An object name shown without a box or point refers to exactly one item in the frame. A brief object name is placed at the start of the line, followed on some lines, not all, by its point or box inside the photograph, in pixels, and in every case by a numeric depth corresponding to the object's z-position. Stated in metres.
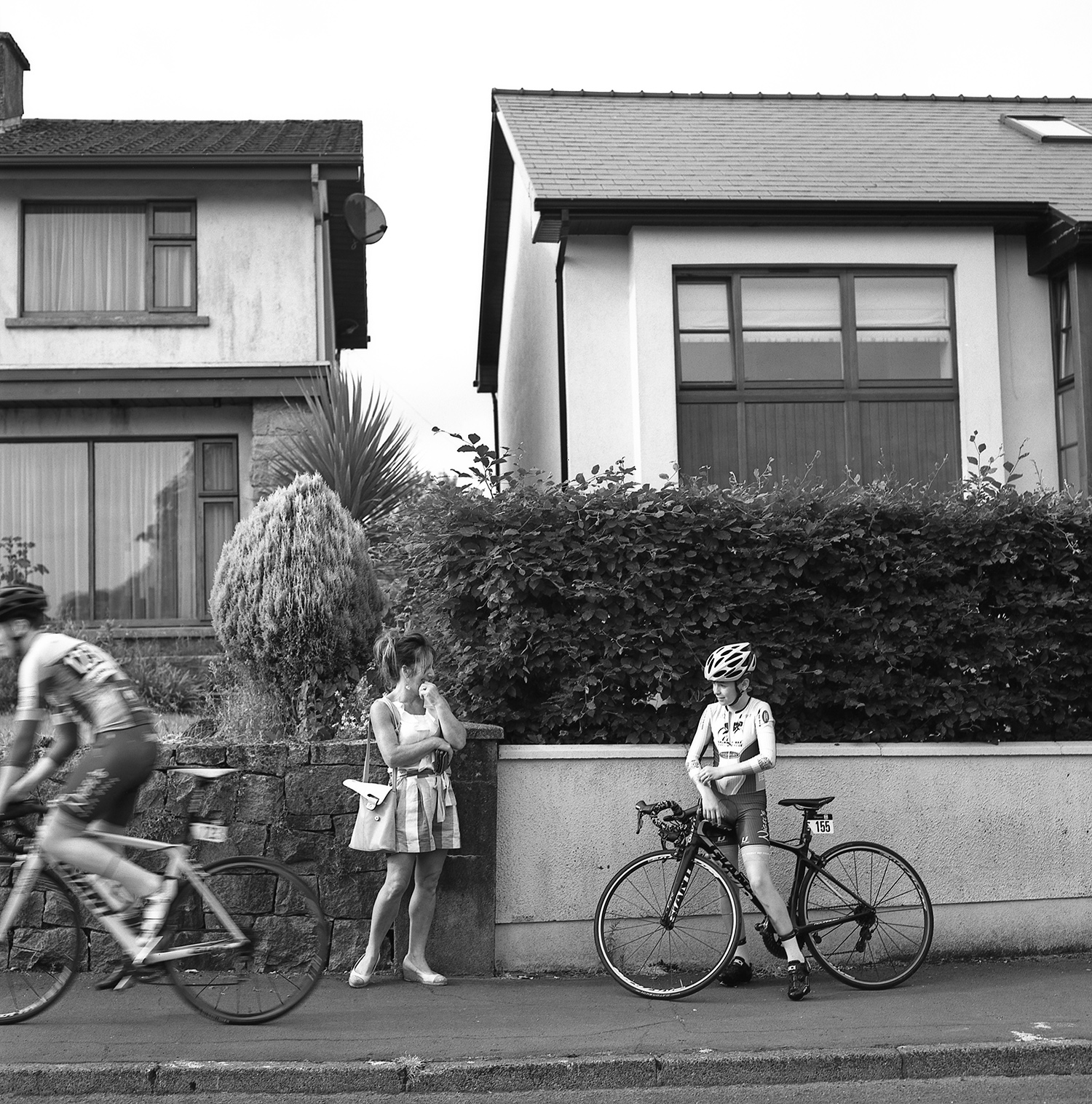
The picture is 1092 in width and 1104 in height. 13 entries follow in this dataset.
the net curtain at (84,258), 16.28
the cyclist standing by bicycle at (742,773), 6.74
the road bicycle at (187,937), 5.73
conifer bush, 8.66
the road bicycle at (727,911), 6.80
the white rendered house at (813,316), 12.87
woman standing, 6.83
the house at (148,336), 15.92
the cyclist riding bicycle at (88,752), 5.56
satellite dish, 16.73
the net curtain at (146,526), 16.08
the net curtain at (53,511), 16.03
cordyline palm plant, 12.90
